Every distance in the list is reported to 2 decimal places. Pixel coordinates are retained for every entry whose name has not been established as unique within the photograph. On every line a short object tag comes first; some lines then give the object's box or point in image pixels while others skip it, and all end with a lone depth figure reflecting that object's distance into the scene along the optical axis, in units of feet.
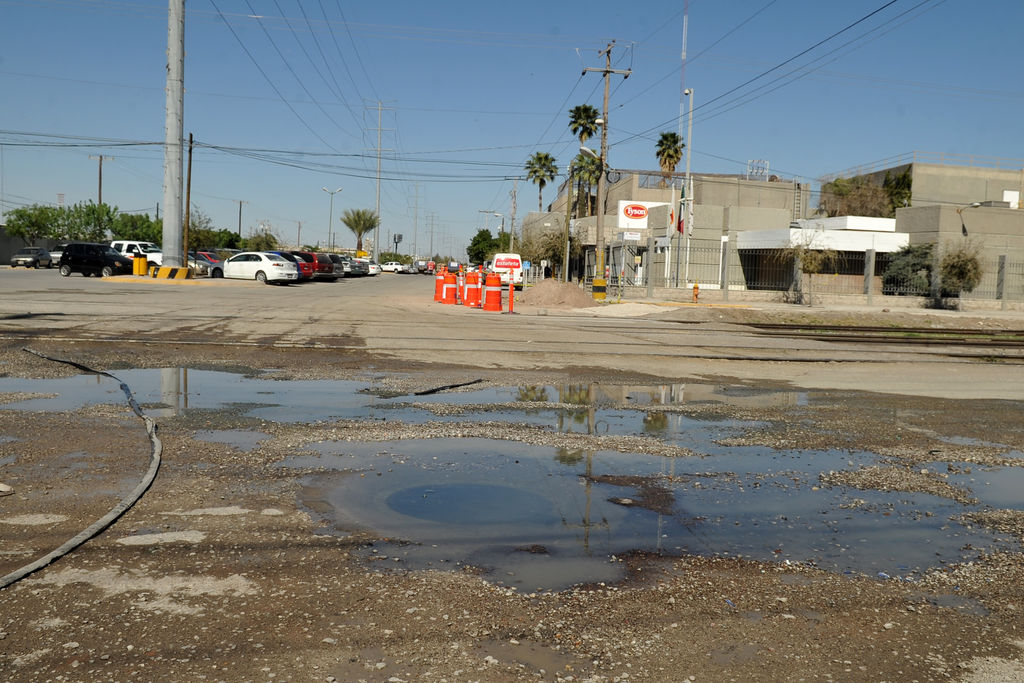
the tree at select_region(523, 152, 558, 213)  288.10
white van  138.21
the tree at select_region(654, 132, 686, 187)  261.85
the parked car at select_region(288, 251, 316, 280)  157.25
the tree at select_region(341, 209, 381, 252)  384.68
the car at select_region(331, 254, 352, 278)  183.50
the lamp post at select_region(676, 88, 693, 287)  126.41
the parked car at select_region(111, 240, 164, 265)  159.69
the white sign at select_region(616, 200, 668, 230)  162.55
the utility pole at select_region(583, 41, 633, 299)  118.09
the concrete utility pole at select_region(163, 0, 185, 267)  116.47
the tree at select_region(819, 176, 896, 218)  221.46
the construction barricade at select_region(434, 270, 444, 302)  101.71
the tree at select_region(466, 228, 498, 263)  379.35
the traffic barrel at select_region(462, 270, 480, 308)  94.63
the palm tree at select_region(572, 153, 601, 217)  230.89
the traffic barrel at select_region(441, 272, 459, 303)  99.45
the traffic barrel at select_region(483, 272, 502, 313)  88.94
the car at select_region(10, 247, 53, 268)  201.16
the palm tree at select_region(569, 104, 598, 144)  227.81
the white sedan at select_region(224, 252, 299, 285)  139.85
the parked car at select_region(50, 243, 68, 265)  223.51
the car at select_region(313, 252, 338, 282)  166.30
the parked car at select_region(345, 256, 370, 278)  213.25
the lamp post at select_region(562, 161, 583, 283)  172.04
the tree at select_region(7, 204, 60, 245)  302.04
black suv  135.23
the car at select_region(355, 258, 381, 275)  240.34
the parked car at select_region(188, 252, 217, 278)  154.20
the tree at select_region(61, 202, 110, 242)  312.71
